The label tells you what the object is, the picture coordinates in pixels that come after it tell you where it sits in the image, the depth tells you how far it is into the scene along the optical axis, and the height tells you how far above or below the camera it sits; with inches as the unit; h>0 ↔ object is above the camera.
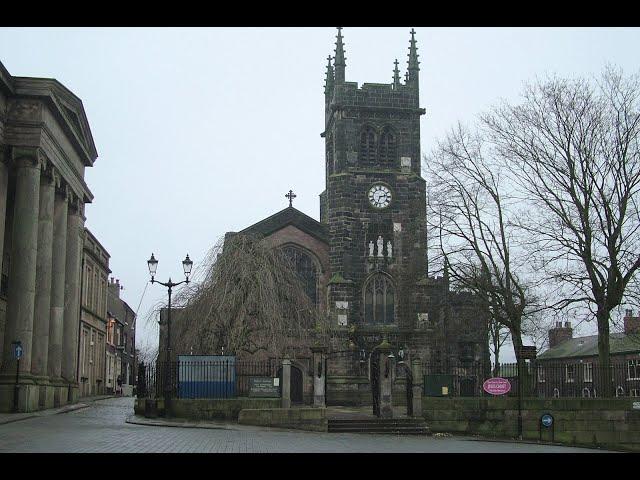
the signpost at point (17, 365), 1045.8 +2.5
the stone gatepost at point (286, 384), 1011.9 -21.2
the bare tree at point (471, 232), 1320.1 +221.7
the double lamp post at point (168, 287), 1035.3 +108.6
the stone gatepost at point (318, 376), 1003.9 -11.3
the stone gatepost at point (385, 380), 1015.6 -16.3
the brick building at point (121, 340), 2741.1 +103.5
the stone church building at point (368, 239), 1927.9 +319.1
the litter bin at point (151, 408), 1051.9 -52.6
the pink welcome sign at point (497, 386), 1035.9 -24.0
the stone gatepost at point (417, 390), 1015.0 -28.6
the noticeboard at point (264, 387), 1043.3 -25.5
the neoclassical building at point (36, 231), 1107.3 +199.9
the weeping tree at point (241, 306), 1286.9 +97.1
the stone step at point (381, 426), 967.6 -70.0
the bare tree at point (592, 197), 1169.4 +248.1
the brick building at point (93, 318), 1927.9 +124.4
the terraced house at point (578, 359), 1113.4 +26.1
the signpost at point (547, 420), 999.0 -64.3
